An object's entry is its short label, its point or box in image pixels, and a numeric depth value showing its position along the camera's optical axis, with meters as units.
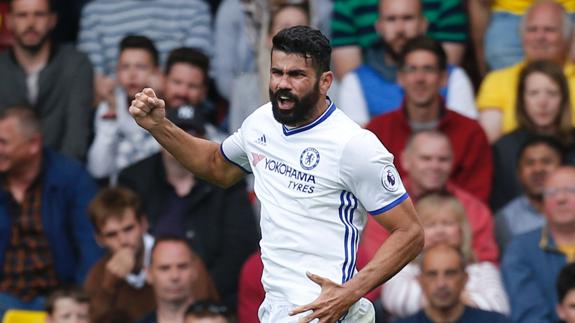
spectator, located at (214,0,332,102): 21.50
